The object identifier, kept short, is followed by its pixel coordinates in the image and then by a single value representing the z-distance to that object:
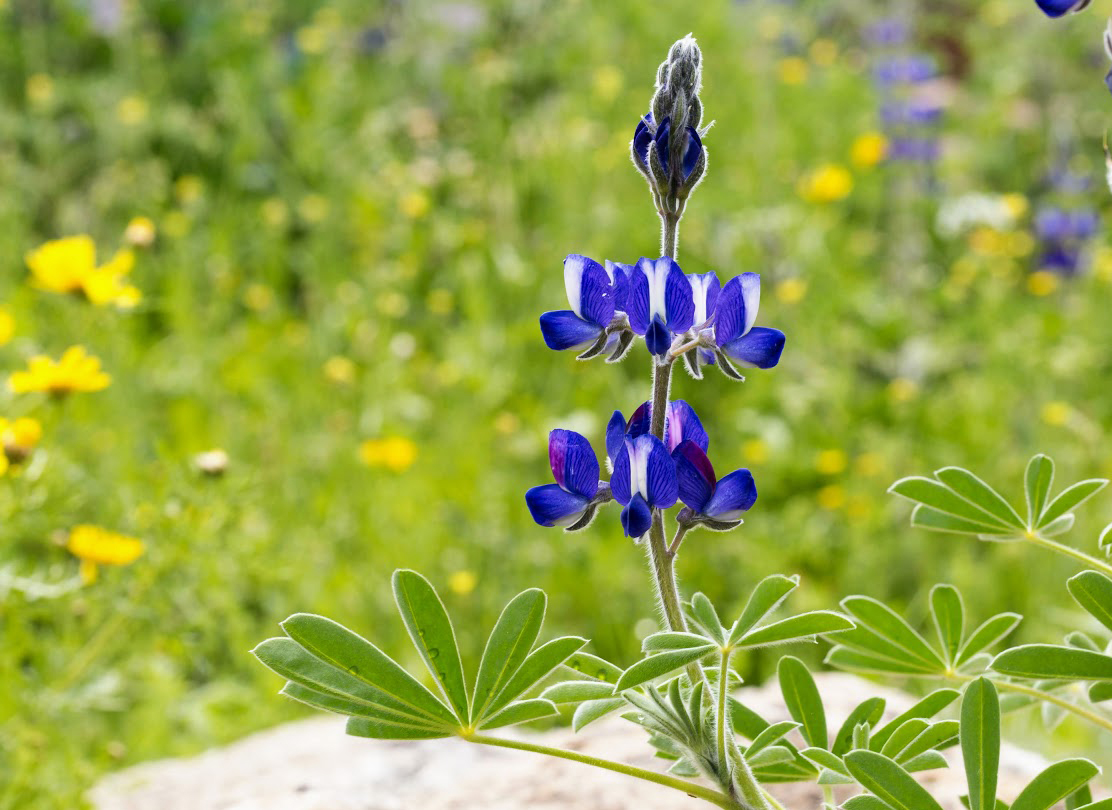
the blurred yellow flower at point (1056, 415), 3.24
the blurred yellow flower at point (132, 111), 4.68
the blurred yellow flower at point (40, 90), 4.49
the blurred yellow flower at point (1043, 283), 4.12
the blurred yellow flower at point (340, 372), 3.38
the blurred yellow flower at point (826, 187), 4.29
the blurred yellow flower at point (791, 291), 3.83
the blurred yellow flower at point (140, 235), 2.82
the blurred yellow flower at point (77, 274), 2.45
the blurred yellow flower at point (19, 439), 1.78
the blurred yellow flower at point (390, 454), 3.02
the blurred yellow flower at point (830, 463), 3.32
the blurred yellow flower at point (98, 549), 2.00
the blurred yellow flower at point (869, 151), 4.57
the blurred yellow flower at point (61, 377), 2.04
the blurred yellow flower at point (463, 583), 2.66
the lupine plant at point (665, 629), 0.93
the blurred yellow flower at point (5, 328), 2.18
